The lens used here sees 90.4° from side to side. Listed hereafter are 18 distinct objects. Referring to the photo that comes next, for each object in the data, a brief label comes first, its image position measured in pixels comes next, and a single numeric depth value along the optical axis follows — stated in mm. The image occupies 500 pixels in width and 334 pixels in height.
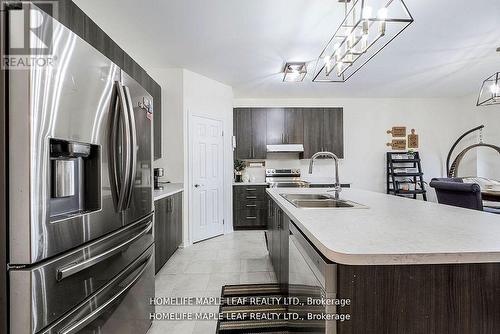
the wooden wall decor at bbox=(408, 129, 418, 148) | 5488
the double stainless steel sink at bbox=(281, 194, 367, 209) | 1852
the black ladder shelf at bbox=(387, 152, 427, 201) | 5098
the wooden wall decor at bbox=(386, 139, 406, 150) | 5477
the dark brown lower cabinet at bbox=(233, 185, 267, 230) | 4773
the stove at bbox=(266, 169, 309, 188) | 5145
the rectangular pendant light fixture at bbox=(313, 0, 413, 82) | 1657
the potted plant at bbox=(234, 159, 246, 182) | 5238
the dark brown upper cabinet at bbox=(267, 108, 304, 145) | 5148
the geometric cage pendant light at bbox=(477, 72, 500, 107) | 3119
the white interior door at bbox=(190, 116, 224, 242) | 3920
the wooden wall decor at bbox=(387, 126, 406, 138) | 5484
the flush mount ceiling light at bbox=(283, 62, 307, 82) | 3559
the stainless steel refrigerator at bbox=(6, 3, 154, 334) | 816
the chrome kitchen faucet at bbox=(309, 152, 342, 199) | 2102
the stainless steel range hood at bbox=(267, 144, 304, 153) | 5059
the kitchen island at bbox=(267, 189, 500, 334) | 772
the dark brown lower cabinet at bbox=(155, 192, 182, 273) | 2613
